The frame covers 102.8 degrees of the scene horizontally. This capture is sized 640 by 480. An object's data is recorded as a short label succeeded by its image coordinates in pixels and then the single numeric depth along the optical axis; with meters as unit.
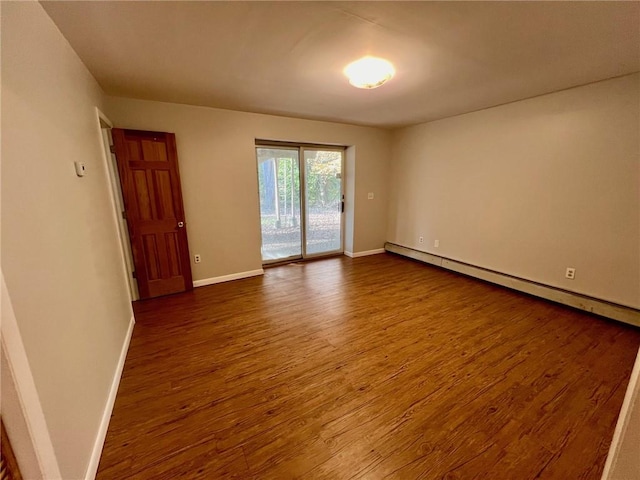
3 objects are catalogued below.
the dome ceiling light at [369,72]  2.01
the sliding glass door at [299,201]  4.18
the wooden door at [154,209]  2.87
